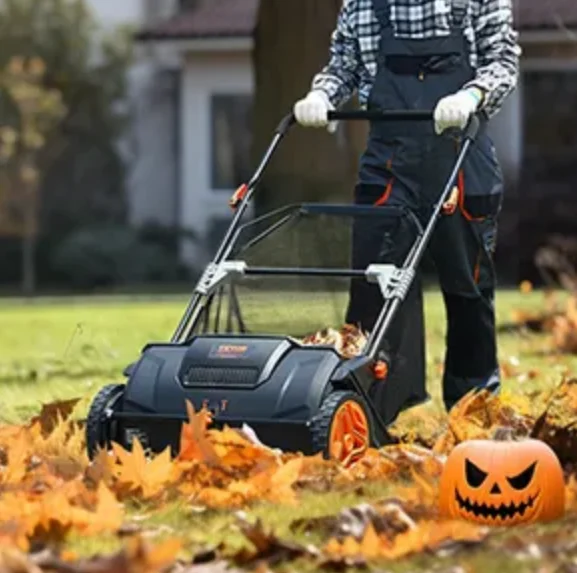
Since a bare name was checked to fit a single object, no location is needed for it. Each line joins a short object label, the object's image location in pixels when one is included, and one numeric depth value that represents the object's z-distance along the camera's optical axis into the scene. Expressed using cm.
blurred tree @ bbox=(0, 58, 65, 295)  3066
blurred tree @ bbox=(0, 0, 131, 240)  3279
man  783
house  3090
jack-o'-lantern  565
